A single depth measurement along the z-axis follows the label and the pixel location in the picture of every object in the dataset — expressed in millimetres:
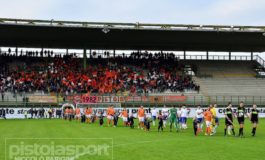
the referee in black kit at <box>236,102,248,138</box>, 28603
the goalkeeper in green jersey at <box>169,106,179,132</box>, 35081
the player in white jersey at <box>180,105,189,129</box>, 34812
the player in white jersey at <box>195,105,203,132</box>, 31712
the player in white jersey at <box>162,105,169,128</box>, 36725
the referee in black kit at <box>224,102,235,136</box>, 29109
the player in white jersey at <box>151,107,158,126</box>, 41750
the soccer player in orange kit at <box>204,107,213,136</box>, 30206
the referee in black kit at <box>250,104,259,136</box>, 28938
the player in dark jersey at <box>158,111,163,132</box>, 33625
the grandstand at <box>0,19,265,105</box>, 59594
